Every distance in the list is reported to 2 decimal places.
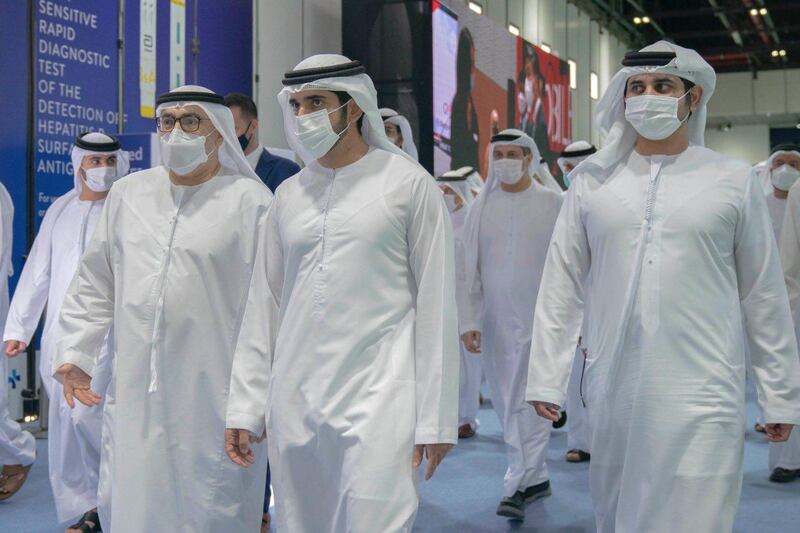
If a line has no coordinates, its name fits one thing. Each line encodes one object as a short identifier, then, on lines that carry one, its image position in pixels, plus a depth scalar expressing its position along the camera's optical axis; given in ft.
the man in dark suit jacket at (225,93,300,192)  15.66
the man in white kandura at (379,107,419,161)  18.72
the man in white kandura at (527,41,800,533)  9.90
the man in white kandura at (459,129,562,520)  17.37
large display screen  38.14
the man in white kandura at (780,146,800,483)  18.63
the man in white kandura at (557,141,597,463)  20.92
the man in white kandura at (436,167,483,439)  24.35
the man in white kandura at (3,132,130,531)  15.64
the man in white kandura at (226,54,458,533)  9.00
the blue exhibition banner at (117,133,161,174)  22.62
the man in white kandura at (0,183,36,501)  17.94
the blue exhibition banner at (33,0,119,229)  24.70
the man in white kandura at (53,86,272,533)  11.31
